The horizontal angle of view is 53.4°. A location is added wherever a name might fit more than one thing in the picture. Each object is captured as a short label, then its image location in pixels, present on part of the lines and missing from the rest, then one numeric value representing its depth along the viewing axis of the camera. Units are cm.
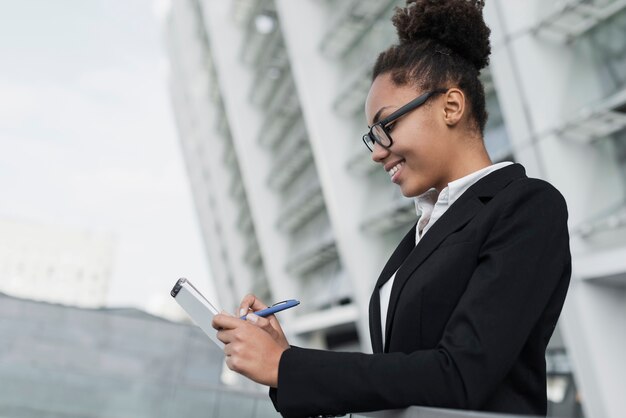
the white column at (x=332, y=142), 1792
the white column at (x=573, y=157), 914
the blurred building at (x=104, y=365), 540
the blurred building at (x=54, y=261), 7381
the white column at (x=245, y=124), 2628
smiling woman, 117
